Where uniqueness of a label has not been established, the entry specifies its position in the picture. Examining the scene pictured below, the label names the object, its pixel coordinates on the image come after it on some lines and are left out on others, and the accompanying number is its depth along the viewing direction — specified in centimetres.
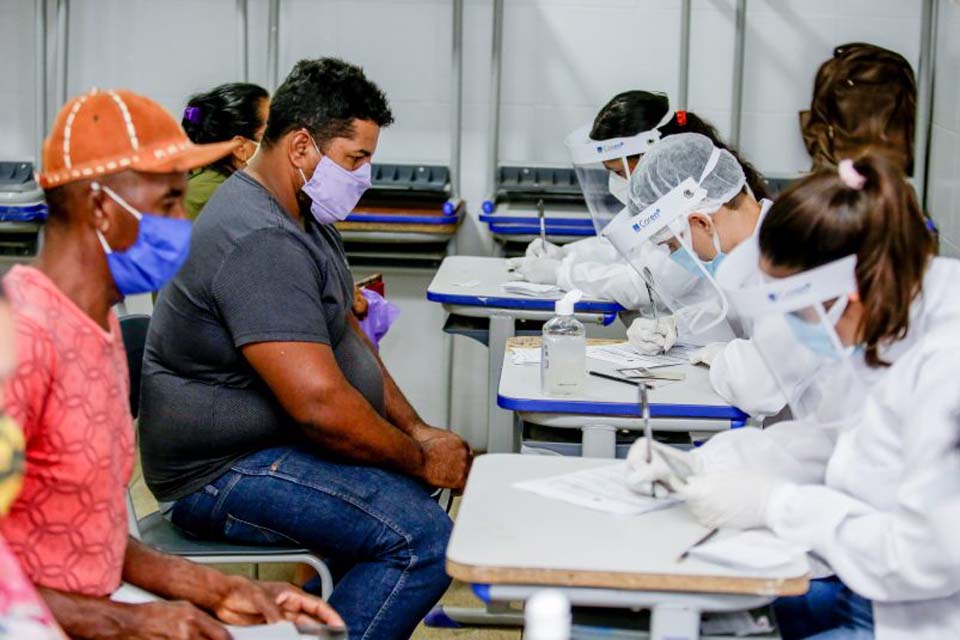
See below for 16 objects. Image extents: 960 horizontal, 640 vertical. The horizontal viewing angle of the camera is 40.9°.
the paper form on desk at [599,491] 181
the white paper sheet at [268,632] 176
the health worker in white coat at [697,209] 273
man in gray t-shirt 228
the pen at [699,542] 164
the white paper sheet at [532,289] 360
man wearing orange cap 152
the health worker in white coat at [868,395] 157
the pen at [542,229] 397
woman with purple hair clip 336
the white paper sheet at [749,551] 161
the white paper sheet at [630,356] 277
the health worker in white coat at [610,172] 351
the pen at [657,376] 263
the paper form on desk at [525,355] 275
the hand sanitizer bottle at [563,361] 251
